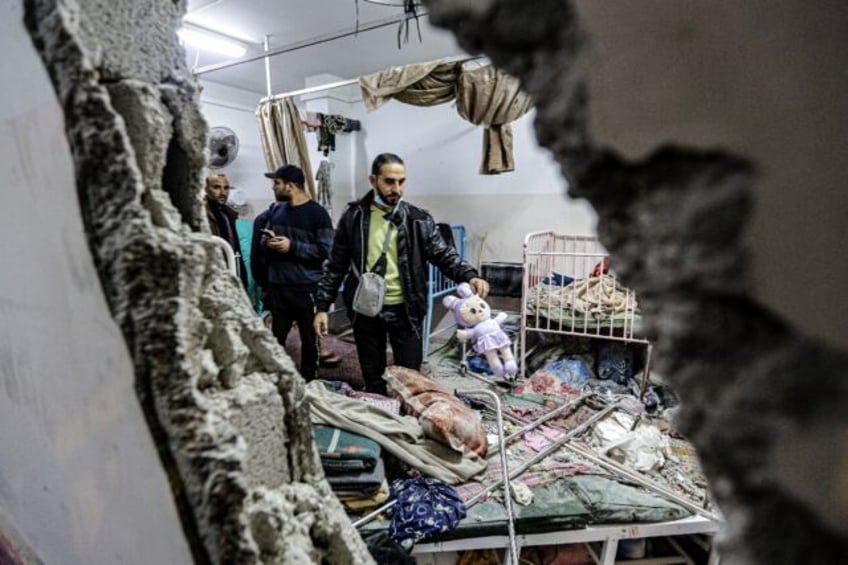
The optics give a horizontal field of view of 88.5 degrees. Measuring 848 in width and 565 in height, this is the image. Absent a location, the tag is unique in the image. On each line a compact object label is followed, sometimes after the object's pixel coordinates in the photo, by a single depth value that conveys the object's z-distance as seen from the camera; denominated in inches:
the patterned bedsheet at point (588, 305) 114.0
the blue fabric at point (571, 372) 115.4
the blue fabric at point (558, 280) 133.7
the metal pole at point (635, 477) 63.6
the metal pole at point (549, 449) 64.8
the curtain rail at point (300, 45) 92.6
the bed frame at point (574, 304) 114.1
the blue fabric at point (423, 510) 58.0
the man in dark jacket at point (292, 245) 98.2
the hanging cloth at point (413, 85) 109.0
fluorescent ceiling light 134.2
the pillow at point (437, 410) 70.6
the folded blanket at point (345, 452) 61.6
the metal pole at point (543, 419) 81.2
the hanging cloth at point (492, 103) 106.0
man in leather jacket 85.0
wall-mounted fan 167.0
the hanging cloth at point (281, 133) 131.3
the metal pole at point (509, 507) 57.5
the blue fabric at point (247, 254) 124.9
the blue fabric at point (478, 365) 126.7
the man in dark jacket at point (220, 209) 103.5
